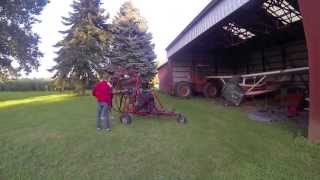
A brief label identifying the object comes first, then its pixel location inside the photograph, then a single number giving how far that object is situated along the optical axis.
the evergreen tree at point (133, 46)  10.93
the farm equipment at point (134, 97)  4.80
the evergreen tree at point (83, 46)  11.08
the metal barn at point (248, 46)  3.41
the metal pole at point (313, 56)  3.30
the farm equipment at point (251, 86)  6.45
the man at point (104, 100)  4.15
